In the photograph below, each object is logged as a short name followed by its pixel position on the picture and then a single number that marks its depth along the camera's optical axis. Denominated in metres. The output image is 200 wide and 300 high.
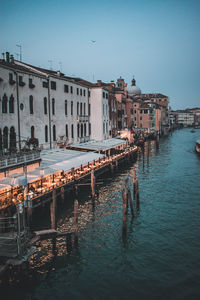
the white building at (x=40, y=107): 23.72
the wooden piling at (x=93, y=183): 22.27
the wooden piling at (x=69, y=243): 13.83
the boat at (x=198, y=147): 52.03
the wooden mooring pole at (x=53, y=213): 14.87
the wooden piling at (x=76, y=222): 13.94
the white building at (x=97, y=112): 44.41
